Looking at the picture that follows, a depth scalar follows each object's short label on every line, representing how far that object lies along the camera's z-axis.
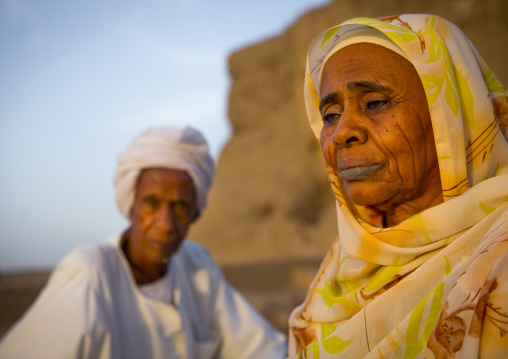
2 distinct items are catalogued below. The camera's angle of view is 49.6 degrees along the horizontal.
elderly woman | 0.56
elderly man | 0.93
